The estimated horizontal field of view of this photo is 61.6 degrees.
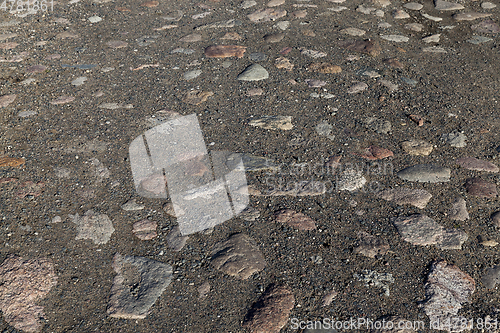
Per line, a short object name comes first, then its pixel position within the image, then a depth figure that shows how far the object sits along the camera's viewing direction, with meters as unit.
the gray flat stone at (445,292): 2.16
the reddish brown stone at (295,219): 2.66
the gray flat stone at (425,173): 3.03
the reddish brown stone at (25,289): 2.13
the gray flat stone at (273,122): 3.50
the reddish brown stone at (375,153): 3.22
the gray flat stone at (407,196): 2.84
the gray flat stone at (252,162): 3.10
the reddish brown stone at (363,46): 4.61
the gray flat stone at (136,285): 2.20
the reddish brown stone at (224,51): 4.50
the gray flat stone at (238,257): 2.39
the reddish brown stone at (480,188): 2.92
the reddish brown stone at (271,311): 2.11
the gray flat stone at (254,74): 4.13
